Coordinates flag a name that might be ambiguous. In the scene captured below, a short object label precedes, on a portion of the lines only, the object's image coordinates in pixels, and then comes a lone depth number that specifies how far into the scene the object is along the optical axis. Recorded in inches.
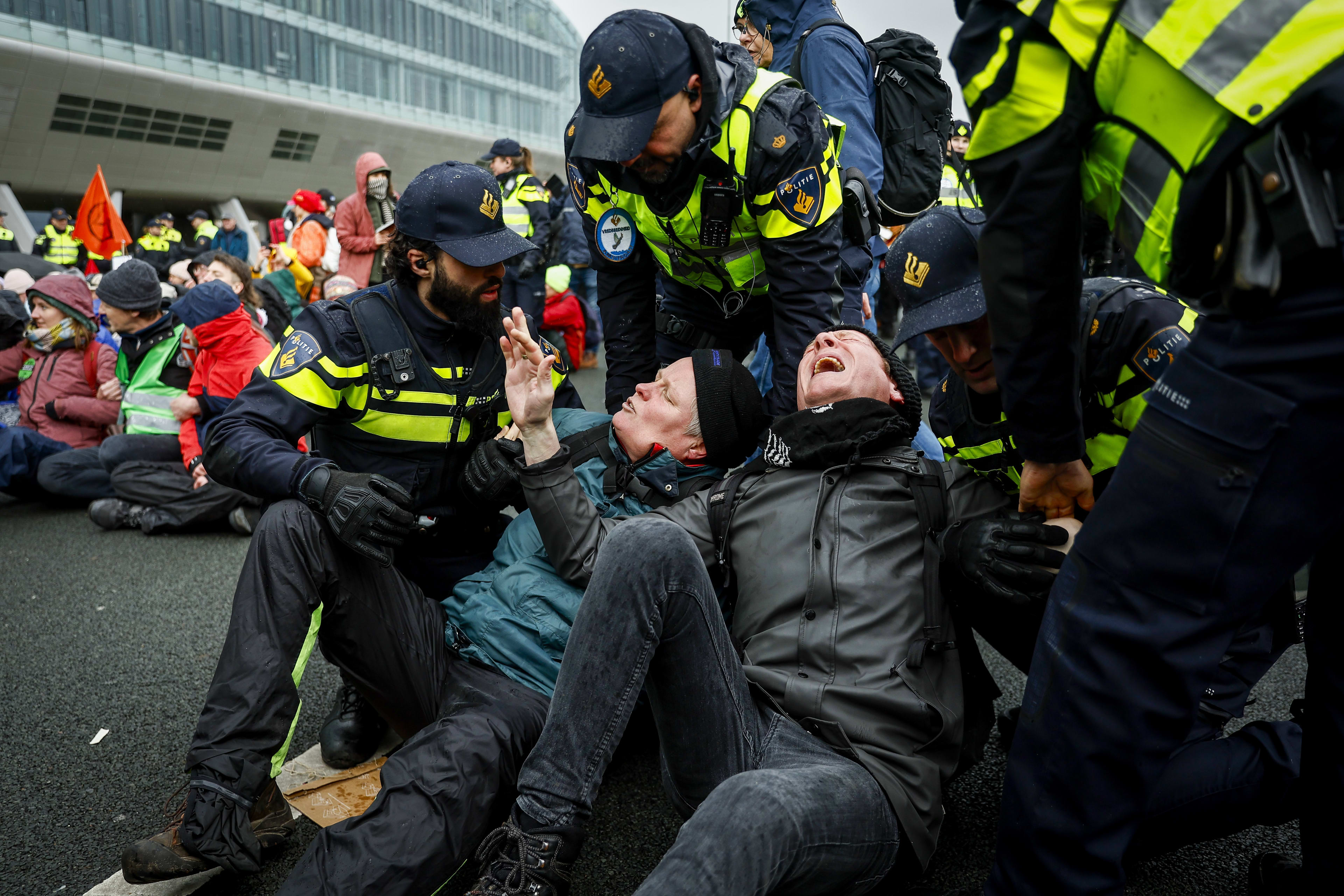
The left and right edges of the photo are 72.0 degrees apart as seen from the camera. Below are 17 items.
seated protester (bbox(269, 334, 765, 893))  72.0
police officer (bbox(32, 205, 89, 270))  679.1
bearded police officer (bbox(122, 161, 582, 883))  78.3
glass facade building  1156.5
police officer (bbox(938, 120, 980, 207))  228.8
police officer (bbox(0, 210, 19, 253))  714.8
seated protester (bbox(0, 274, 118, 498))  226.4
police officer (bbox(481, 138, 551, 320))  285.1
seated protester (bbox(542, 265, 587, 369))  358.3
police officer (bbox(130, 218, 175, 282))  711.1
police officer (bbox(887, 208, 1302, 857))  74.9
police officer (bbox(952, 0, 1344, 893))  44.9
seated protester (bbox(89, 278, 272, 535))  190.1
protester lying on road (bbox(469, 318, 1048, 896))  63.2
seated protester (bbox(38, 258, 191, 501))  204.7
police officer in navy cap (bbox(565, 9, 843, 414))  99.2
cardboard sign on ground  89.7
